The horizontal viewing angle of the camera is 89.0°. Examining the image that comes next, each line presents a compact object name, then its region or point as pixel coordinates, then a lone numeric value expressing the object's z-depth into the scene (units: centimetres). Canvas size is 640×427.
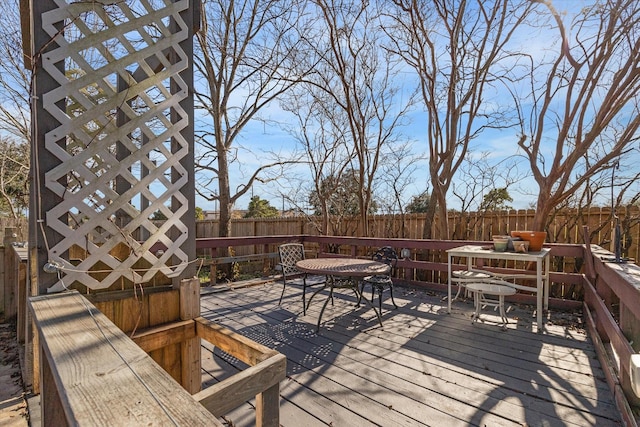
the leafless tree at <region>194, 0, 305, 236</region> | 577
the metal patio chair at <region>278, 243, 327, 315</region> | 379
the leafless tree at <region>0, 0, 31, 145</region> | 522
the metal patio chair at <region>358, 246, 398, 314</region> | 334
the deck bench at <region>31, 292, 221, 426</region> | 54
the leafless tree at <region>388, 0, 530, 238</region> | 457
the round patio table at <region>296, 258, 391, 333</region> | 297
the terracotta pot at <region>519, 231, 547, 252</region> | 331
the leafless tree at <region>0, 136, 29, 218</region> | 696
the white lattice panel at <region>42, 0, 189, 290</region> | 134
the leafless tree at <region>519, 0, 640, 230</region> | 361
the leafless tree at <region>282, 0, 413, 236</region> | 551
